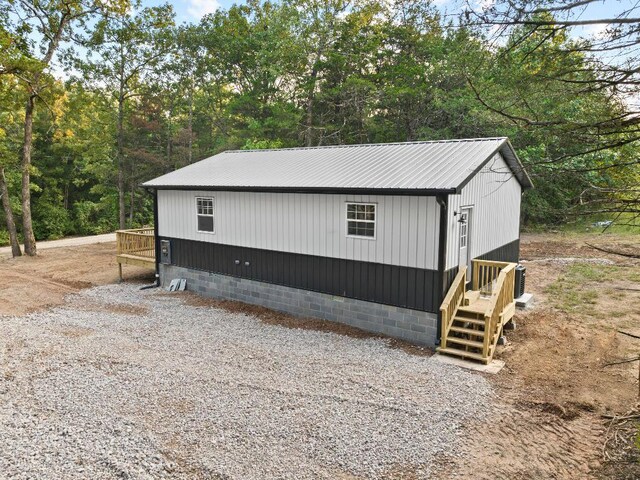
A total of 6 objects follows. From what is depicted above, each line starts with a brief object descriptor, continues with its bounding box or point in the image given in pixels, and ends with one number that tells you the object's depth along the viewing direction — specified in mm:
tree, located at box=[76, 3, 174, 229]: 22172
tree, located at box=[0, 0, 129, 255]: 17828
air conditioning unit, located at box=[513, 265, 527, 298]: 11164
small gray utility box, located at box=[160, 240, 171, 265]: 13750
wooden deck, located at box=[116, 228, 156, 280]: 14695
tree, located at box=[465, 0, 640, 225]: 3619
